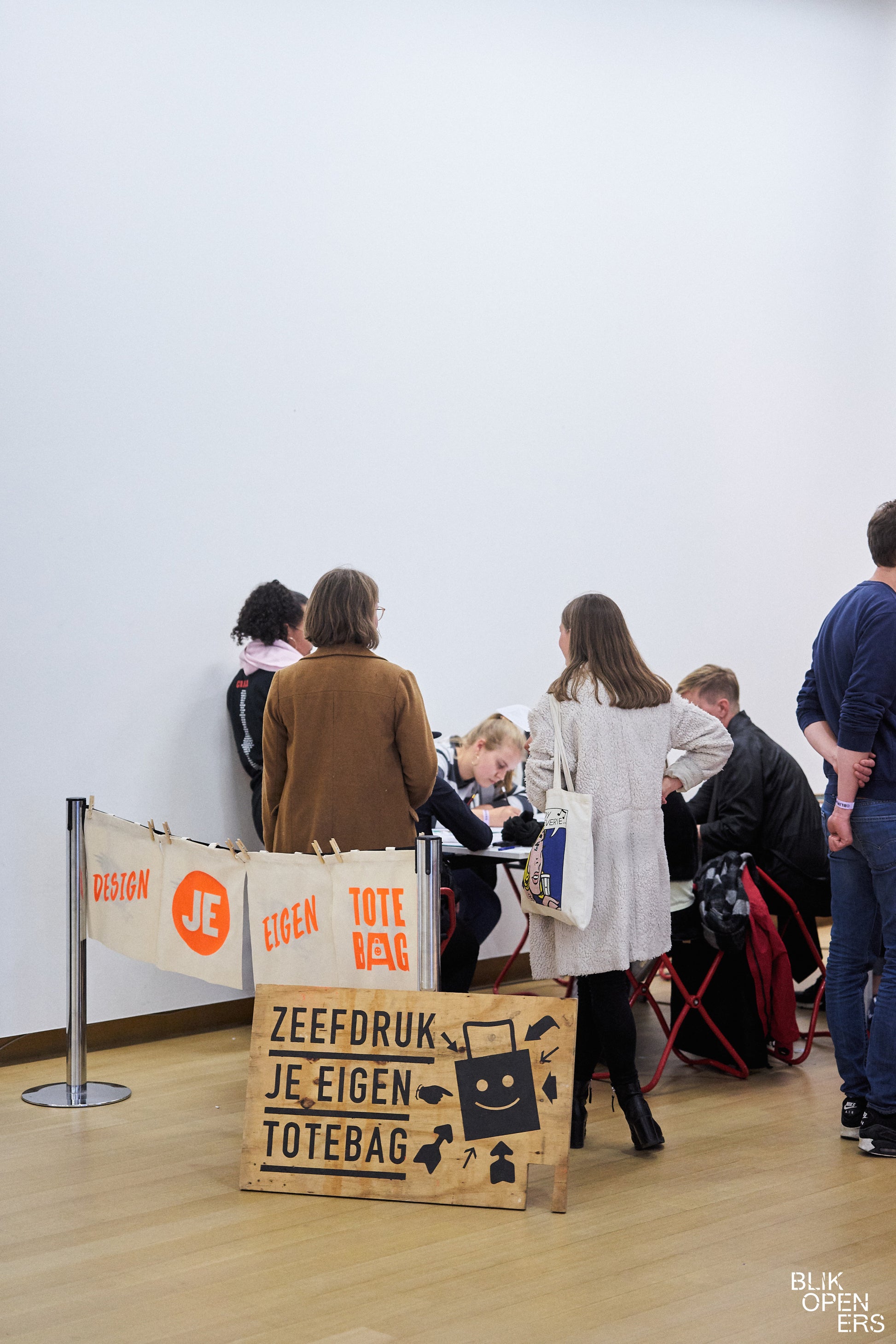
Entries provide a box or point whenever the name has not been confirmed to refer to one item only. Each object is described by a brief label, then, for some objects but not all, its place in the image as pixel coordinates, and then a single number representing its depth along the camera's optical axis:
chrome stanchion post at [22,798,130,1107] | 3.99
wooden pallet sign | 3.02
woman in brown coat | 3.53
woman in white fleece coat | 3.38
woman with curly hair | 4.76
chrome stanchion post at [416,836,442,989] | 3.17
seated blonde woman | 4.75
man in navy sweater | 3.30
